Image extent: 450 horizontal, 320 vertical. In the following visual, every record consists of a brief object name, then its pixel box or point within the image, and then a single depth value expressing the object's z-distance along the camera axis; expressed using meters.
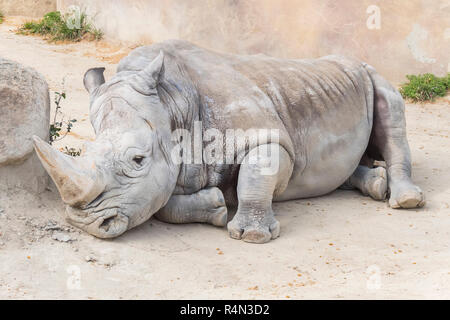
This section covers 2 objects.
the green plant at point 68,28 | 12.03
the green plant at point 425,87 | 9.65
